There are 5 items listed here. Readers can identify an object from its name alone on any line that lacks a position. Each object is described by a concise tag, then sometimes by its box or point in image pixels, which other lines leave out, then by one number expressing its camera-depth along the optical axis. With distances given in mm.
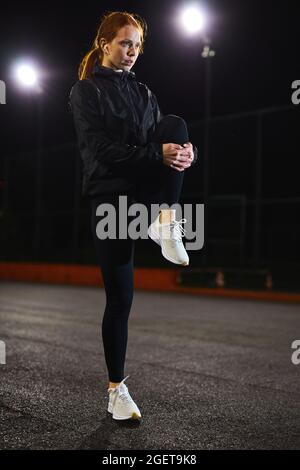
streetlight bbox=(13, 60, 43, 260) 18500
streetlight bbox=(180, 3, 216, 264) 13881
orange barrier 14891
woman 2768
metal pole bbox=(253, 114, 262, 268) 15492
